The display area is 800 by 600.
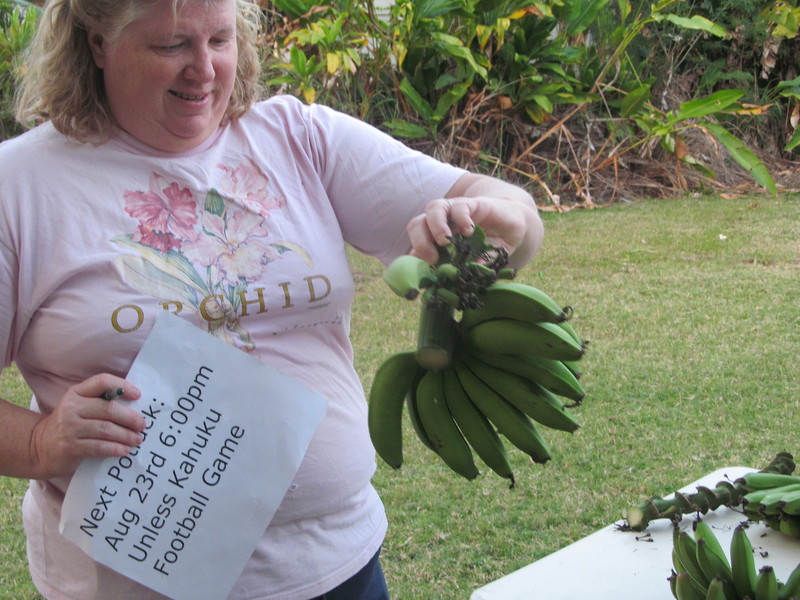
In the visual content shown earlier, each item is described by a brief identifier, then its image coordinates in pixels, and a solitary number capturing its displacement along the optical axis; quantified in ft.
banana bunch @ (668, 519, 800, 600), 4.40
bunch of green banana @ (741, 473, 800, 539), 5.53
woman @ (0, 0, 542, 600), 4.73
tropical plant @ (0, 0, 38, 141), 21.22
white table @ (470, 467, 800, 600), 5.25
